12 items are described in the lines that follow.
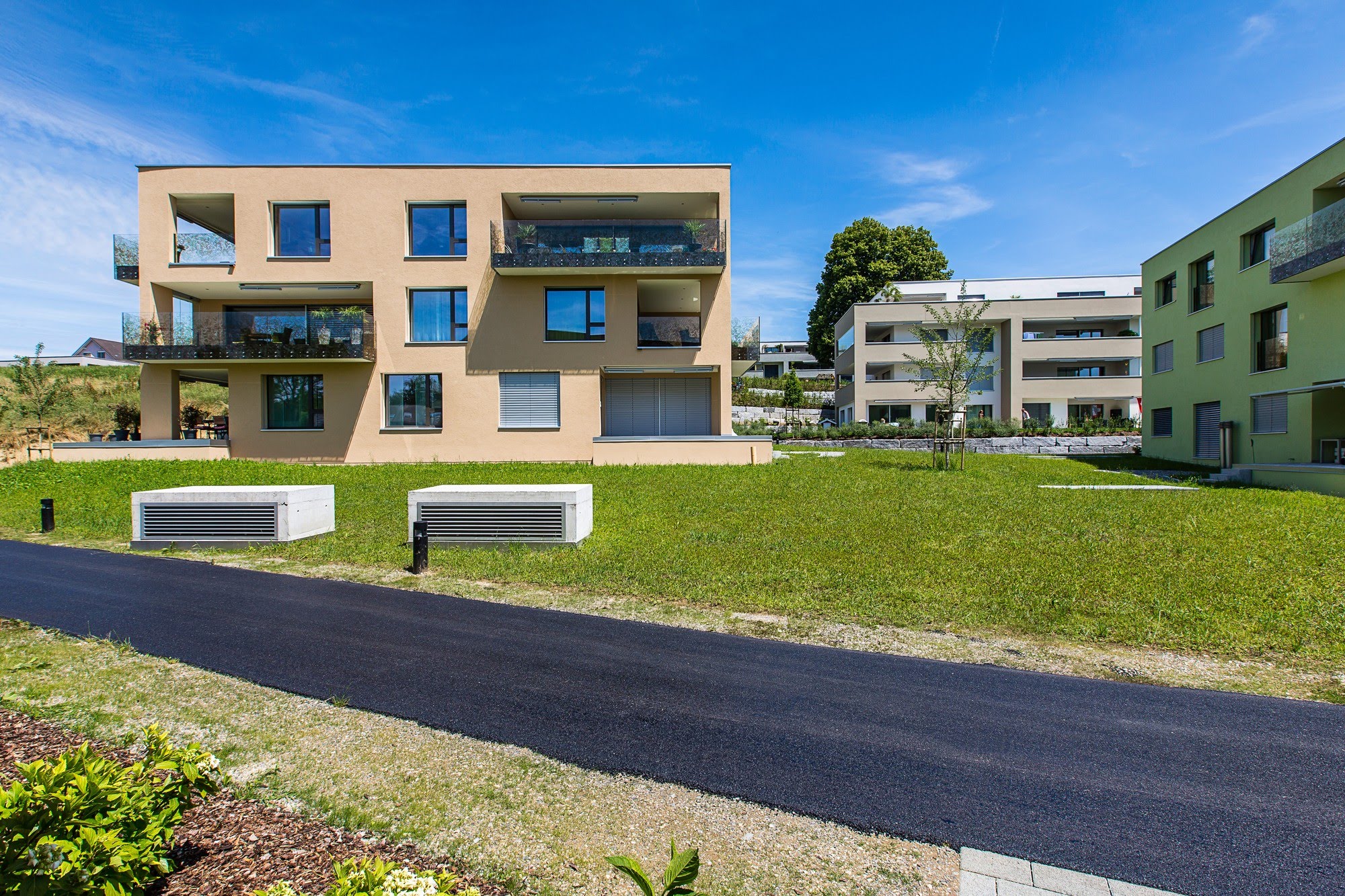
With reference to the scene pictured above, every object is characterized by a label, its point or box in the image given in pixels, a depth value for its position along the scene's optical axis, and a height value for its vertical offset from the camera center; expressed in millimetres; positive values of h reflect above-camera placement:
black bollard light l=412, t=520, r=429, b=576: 8297 -1470
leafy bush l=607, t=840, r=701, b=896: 1794 -1252
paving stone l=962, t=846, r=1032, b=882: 2730 -1862
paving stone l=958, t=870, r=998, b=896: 2636 -1866
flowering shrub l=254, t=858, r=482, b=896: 1939 -1368
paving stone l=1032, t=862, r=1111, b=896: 2654 -1874
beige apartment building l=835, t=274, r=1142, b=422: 39531 +4097
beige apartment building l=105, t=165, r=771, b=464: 21469 +4082
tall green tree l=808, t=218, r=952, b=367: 50750 +13093
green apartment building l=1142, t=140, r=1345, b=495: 17312 +2753
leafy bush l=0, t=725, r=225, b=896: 2043 -1314
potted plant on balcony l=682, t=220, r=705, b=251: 20953 +6269
